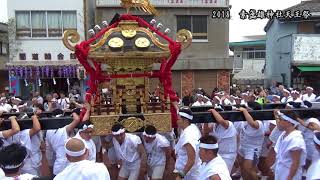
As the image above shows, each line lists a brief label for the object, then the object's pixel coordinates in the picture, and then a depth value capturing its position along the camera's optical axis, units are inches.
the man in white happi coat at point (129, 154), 152.8
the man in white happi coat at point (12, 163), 89.0
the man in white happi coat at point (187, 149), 132.5
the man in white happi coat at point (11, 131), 132.5
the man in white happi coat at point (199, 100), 276.6
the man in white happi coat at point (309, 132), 135.1
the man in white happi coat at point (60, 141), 144.9
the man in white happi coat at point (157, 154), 156.3
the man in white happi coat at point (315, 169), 95.9
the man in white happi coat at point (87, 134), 138.9
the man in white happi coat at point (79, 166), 94.0
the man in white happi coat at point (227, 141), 151.4
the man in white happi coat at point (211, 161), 96.0
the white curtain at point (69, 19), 501.2
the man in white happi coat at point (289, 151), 120.5
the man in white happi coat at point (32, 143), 138.4
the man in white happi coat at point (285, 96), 297.0
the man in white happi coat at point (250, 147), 162.0
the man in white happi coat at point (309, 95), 305.4
